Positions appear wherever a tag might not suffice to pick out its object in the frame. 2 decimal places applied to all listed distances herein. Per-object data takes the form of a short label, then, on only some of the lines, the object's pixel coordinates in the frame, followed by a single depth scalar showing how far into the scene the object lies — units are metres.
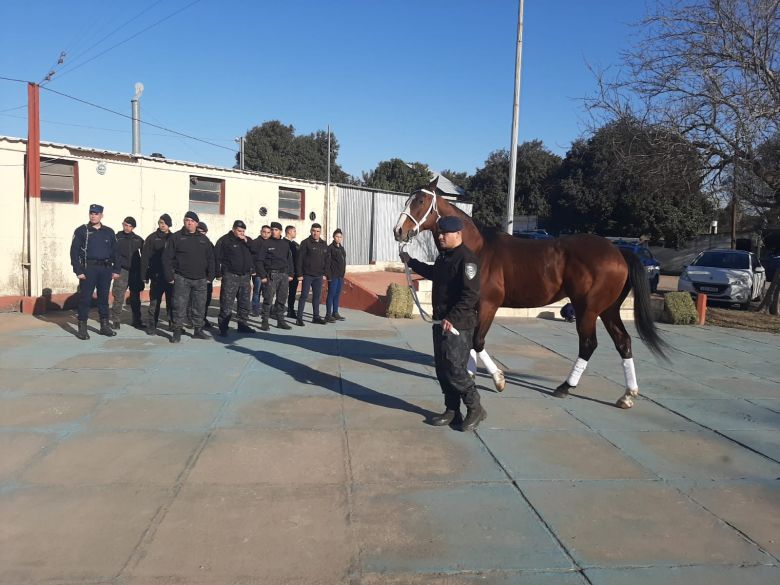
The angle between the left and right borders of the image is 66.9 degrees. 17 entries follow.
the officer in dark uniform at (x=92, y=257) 8.52
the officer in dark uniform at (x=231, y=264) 9.10
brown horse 6.13
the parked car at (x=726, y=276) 15.46
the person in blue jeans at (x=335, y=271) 10.71
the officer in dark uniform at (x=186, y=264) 8.46
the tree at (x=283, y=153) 54.06
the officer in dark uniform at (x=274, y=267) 9.87
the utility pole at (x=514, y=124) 14.71
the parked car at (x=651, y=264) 19.61
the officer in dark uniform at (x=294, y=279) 10.63
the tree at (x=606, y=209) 34.31
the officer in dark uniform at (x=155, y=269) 9.23
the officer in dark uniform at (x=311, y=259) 10.26
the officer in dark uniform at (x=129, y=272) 9.40
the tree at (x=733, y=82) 11.64
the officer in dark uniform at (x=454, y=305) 4.85
